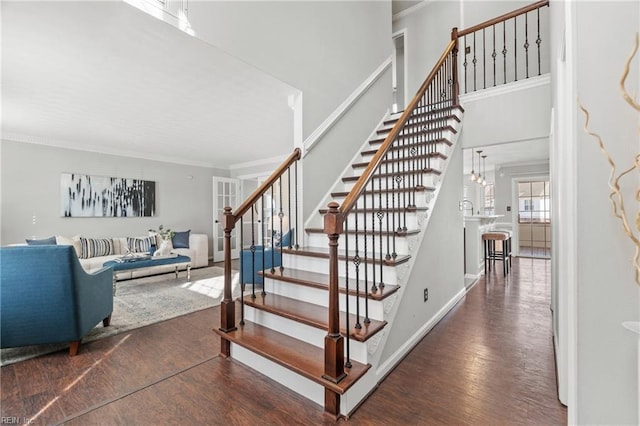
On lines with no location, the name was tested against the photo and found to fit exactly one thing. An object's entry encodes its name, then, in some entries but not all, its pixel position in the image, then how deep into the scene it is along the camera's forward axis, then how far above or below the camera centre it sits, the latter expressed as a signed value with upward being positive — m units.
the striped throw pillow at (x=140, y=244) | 5.61 -0.58
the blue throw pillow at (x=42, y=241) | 4.21 -0.40
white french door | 7.31 +0.33
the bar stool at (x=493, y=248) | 5.21 -0.68
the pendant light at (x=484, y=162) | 6.07 +1.25
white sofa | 4.73 -0.78
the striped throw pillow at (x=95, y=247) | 4.97 -0.58
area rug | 2.56 -1.17
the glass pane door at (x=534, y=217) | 8.19 -0.09
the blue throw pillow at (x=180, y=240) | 6.07 -0.54
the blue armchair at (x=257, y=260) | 3.56 -0.62
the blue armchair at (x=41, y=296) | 2.20 -0.65
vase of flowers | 4.98 -0.57
